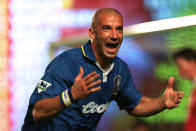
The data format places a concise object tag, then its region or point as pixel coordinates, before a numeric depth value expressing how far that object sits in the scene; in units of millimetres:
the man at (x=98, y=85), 6648
